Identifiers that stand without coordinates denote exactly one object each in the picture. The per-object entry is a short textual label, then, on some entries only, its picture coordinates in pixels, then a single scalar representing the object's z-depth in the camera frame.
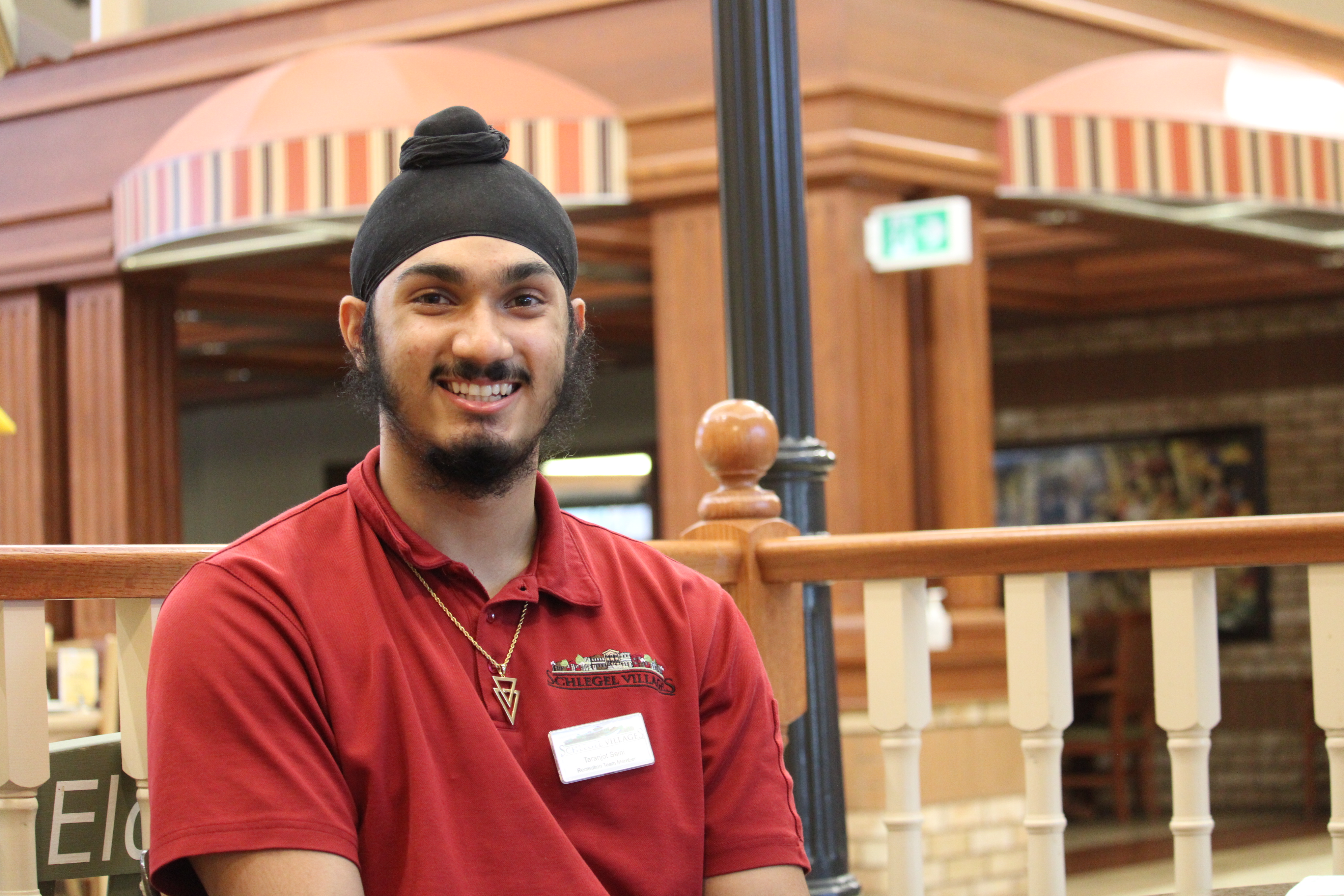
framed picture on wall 8.57
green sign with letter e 1.59
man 1.27
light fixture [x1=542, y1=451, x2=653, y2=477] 10.56
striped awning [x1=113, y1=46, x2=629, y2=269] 5.63
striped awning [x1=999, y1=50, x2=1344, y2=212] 5.79
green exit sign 5.41
